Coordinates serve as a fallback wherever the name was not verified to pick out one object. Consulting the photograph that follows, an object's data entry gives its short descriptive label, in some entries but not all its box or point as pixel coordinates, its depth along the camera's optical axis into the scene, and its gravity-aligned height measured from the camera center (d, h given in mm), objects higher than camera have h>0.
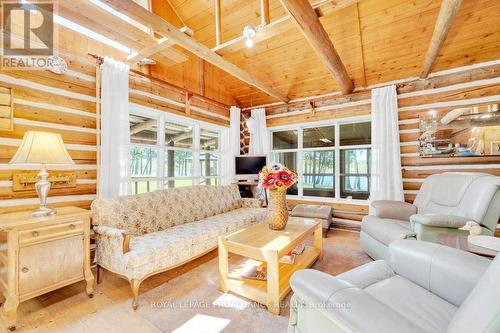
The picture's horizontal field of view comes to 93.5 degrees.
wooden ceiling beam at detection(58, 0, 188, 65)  2191 +1554
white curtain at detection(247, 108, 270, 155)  5199 +846
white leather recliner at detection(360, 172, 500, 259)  2246 -488
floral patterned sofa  2129 -700
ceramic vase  2625 -457
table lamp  1986 +153
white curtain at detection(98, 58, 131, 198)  2918 +507
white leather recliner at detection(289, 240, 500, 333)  742 -576
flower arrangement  2580 -86
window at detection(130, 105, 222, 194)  3635 +329
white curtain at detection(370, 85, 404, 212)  3803 +334
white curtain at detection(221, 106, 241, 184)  4980 +540
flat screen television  4961 +123
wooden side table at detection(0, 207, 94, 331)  1800 -696
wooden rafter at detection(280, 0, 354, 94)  2182 +1459
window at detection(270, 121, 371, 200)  4605 +265
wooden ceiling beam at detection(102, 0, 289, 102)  2092 +1467
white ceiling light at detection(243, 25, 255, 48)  2574 +1500
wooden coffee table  1929 -793
